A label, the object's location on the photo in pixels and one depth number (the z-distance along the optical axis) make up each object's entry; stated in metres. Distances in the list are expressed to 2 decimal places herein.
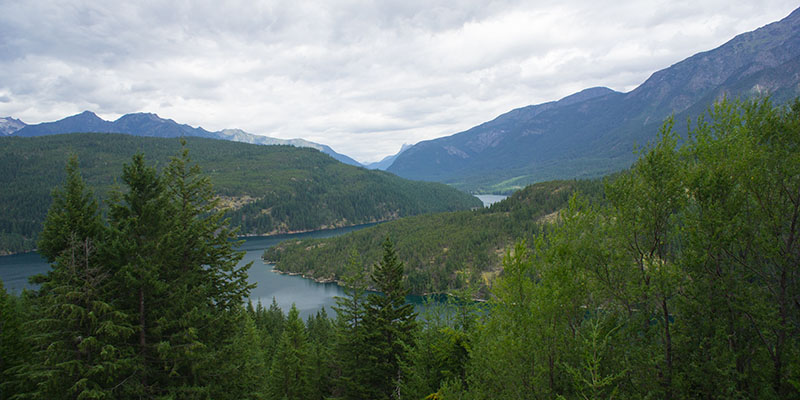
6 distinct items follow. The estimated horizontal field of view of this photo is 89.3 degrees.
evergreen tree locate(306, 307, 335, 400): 29.52
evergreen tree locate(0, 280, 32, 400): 15.66
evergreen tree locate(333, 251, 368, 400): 24.19
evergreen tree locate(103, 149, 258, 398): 14.19
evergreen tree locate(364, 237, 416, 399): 23.84
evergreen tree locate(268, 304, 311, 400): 30.14
